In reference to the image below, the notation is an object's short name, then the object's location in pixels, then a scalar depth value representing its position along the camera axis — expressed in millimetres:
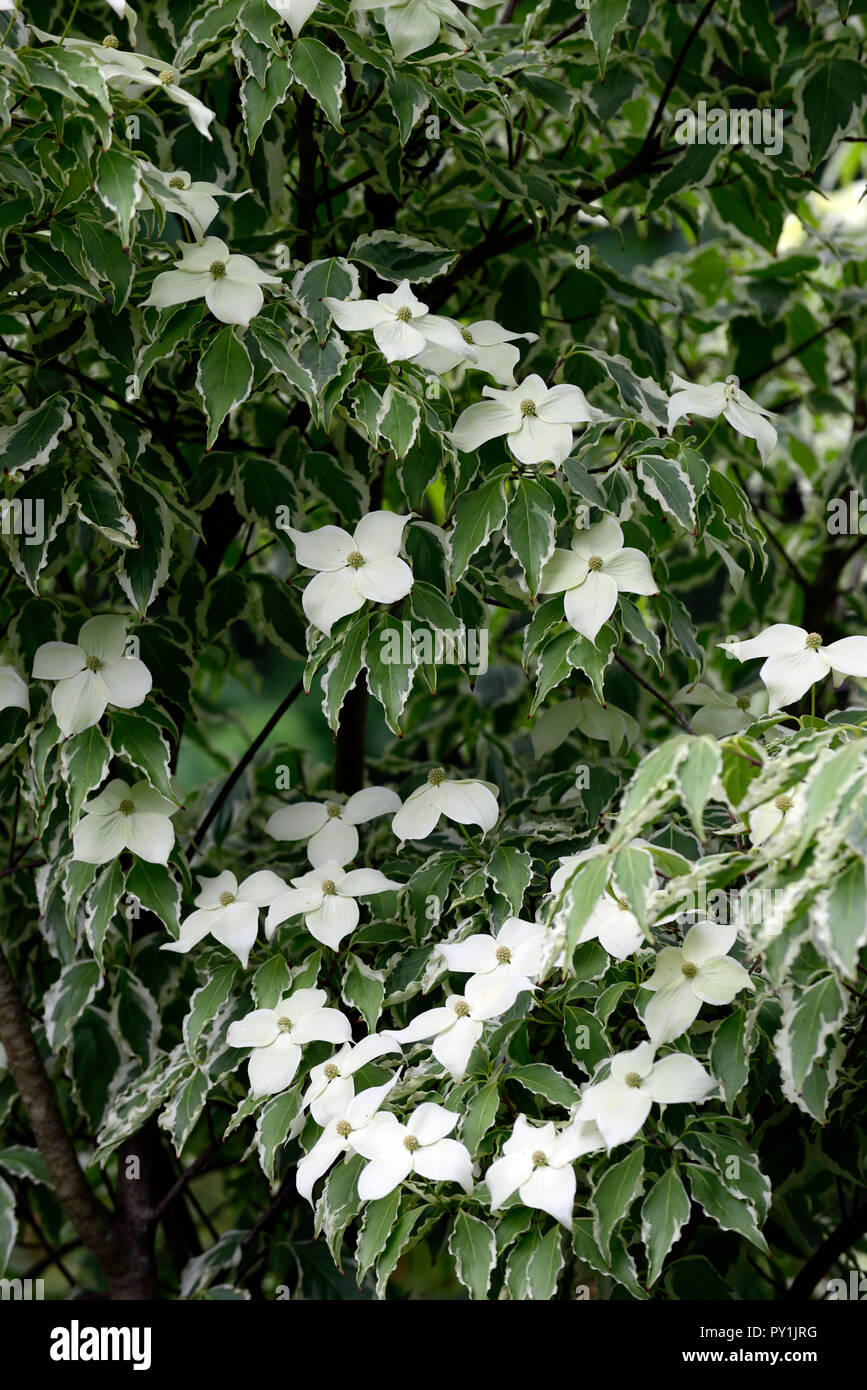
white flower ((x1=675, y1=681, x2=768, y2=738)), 2051
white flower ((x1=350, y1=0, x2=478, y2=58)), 1910
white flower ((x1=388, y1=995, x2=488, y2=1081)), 1882
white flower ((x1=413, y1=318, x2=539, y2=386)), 1923
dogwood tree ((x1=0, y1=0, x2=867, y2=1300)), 1837
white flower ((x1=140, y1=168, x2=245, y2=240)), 1861
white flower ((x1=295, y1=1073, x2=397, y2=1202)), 1878
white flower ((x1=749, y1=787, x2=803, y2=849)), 1791
